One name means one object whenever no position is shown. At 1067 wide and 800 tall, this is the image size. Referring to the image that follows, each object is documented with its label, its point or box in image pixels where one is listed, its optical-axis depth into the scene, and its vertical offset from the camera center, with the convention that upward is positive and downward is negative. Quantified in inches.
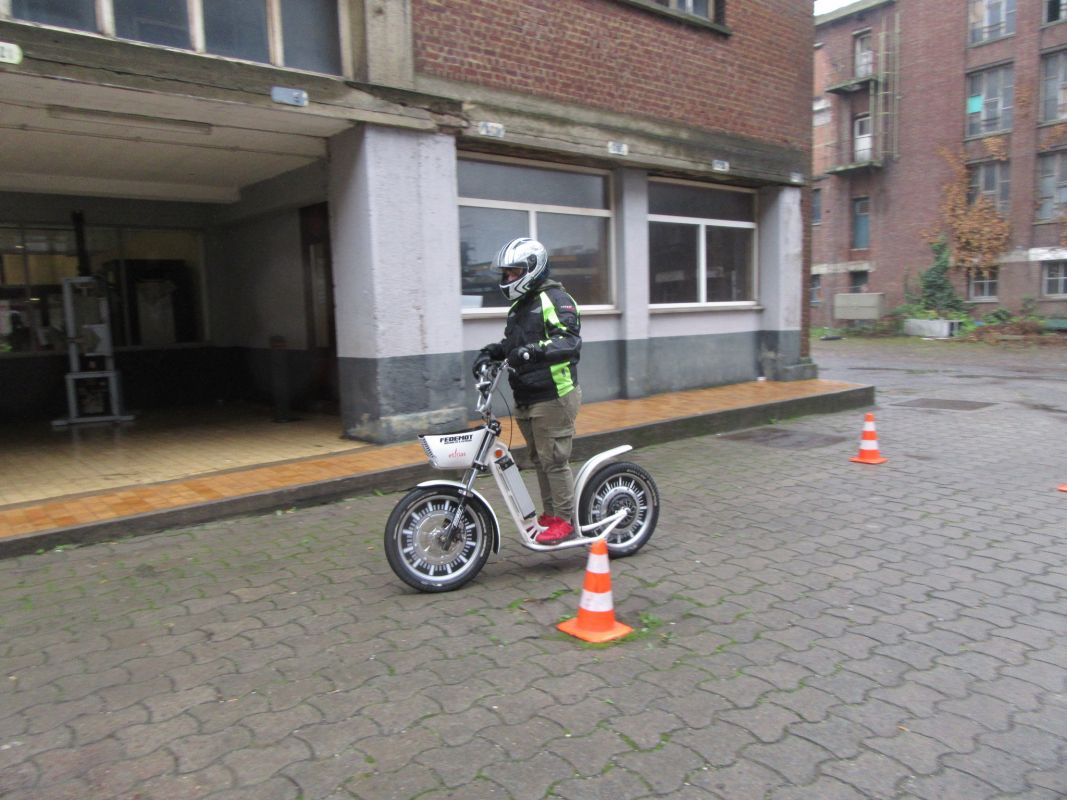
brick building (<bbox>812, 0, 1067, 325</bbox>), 1149.1 +274.4
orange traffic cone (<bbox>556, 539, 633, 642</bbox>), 154.7 -57.7
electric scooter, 175.5 -46.1
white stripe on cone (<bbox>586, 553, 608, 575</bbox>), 154.3 -49.8
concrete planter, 1159.0 -34.5
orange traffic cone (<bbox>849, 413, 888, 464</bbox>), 312.8 -57.9
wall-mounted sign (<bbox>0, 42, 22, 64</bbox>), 213.0 +79.6
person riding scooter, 186.2 -9.5
